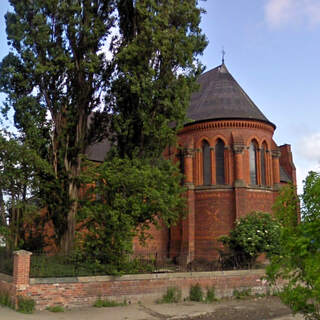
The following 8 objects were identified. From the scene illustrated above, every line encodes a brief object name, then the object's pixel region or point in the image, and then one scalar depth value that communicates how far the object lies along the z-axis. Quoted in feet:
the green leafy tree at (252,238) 55.57
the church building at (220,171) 76.13
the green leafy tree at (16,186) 44.16
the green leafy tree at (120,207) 41.78
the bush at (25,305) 34.88
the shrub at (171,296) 43.68
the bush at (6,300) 36.06
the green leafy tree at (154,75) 49.34
